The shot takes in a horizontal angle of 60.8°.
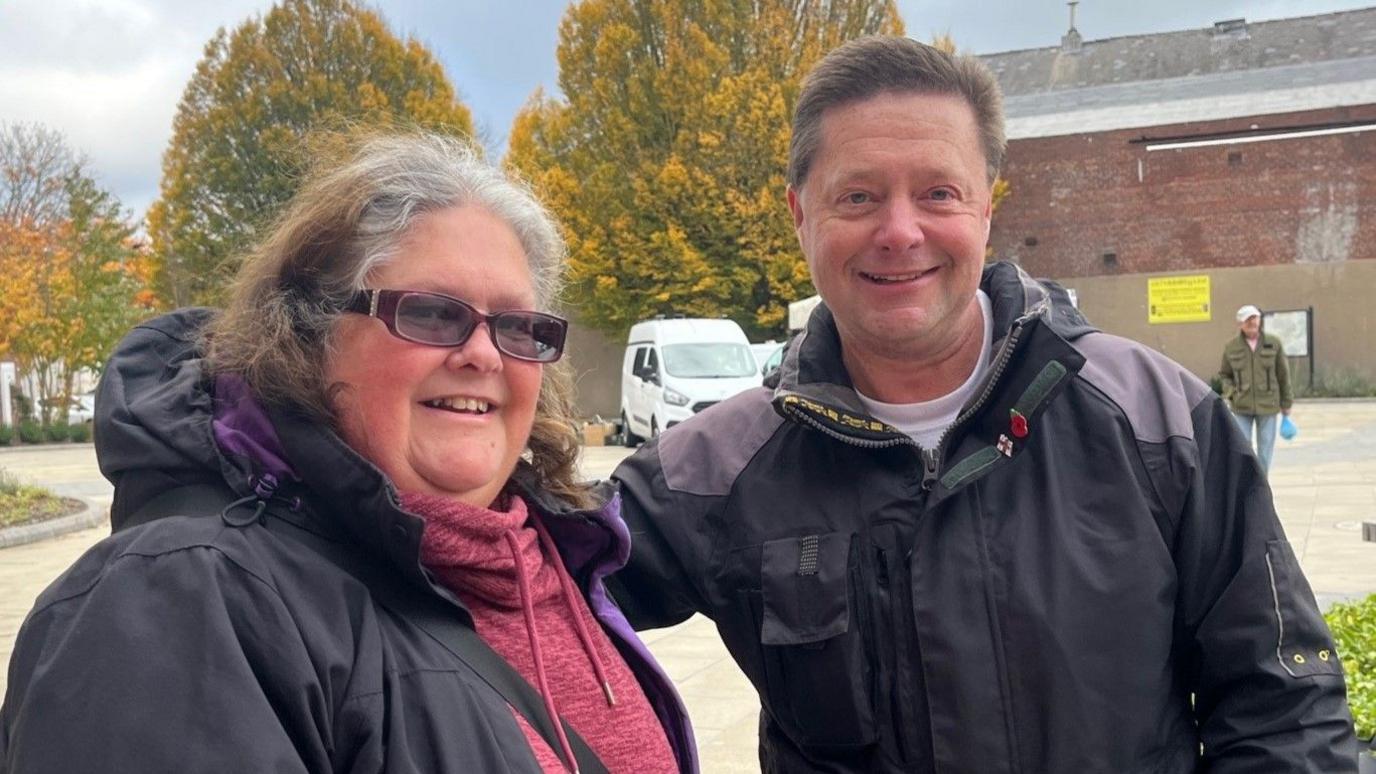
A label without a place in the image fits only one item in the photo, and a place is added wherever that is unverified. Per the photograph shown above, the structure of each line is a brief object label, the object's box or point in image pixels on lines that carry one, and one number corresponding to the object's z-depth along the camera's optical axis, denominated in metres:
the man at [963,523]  2.01
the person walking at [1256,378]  12.09
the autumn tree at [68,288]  26.69
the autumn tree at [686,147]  28.56
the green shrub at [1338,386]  27.73
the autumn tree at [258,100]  31.59
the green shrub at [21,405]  30.80
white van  19.98
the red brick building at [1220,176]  31.03
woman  1.33
